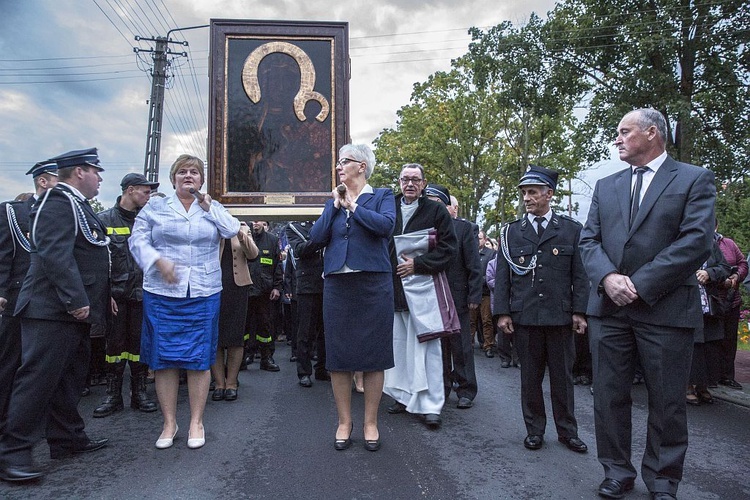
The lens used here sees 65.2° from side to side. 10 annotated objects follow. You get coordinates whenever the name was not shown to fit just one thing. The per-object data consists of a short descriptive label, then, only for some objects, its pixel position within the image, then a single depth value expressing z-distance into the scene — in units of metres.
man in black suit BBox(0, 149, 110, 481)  3.69
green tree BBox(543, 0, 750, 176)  11.99
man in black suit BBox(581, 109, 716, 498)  3.29
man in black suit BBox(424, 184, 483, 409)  5.74
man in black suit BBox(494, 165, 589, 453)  4.36
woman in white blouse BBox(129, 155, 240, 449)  4.22
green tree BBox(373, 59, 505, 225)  29.72
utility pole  20.39
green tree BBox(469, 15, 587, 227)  14.82
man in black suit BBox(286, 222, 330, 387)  6.80
